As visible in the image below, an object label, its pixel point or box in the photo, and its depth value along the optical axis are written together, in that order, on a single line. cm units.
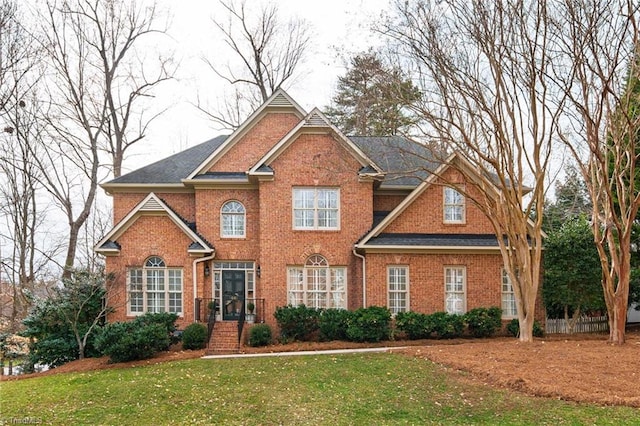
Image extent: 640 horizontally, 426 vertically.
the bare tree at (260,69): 3183
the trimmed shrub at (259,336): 1606
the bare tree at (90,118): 2477
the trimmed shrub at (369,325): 1598
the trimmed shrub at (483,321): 1683
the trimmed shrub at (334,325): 1633
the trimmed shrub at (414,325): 1661
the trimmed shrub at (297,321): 1656
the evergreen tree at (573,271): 1706
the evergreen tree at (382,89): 1500
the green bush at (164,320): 1554
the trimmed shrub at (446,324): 1662
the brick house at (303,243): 1770
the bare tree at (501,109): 1337
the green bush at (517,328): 1709
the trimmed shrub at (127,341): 1390
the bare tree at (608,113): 1267
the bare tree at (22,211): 2170
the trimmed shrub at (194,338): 1570
